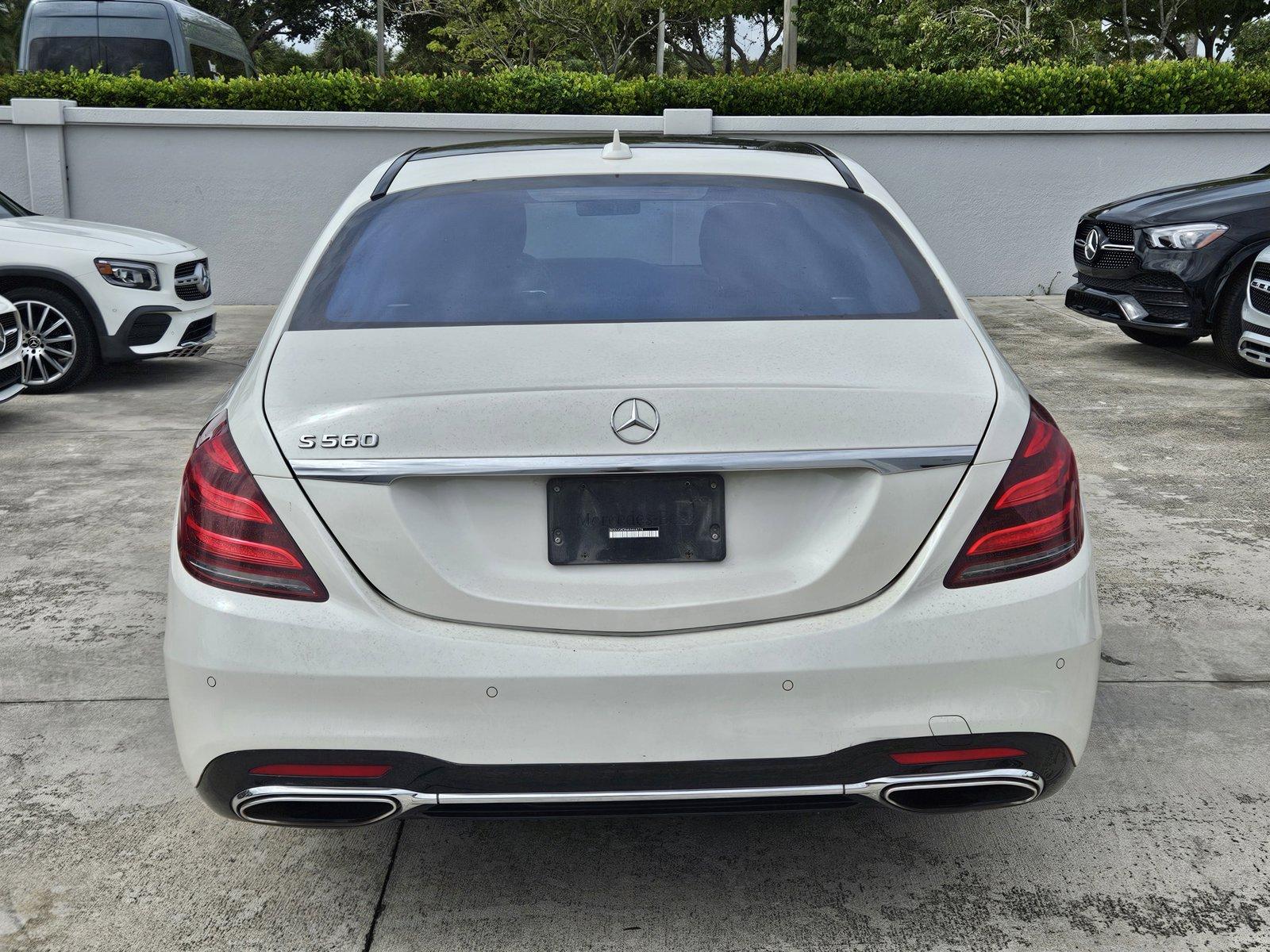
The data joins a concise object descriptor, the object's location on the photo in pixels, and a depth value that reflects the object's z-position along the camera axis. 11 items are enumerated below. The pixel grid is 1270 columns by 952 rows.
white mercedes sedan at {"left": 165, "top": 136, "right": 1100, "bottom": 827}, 2.33
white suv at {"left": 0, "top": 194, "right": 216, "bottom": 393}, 9.12
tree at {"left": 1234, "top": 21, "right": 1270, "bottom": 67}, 33.62
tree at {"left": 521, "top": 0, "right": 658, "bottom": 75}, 27.48
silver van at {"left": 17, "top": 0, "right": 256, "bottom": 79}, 15.61
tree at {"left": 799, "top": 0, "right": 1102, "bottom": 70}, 21.39
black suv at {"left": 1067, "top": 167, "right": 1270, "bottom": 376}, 9.42
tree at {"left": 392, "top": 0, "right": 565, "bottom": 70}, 28.78
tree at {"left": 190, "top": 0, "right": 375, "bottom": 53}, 43.19
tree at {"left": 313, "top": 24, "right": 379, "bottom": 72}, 48.03
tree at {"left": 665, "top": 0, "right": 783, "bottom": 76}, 37.97
